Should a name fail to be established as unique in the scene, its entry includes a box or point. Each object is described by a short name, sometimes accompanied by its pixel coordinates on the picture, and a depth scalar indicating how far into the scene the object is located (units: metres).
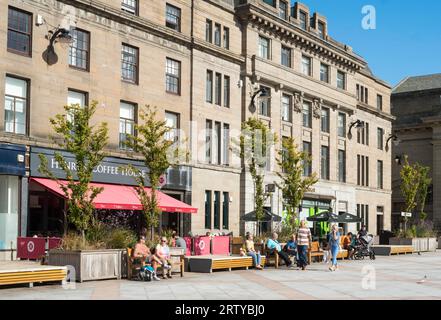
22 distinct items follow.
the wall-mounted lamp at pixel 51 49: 29.35
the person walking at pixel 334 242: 26.19
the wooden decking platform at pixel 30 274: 17.66
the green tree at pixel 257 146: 34.50
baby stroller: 34.31
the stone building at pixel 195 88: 28.53
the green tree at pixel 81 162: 21.83
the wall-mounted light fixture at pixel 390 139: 53.49
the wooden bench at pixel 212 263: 24.34
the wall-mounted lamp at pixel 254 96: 41.12
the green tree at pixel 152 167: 25.55
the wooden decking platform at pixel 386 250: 39.03
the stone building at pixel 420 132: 70.44
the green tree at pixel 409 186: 48.25
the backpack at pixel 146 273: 20.70
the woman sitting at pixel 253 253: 26.31
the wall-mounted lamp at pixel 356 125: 51.06
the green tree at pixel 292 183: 35.19
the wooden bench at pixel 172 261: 21.36
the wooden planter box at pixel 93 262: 20.20
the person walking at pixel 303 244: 26.00
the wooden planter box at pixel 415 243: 43.00
